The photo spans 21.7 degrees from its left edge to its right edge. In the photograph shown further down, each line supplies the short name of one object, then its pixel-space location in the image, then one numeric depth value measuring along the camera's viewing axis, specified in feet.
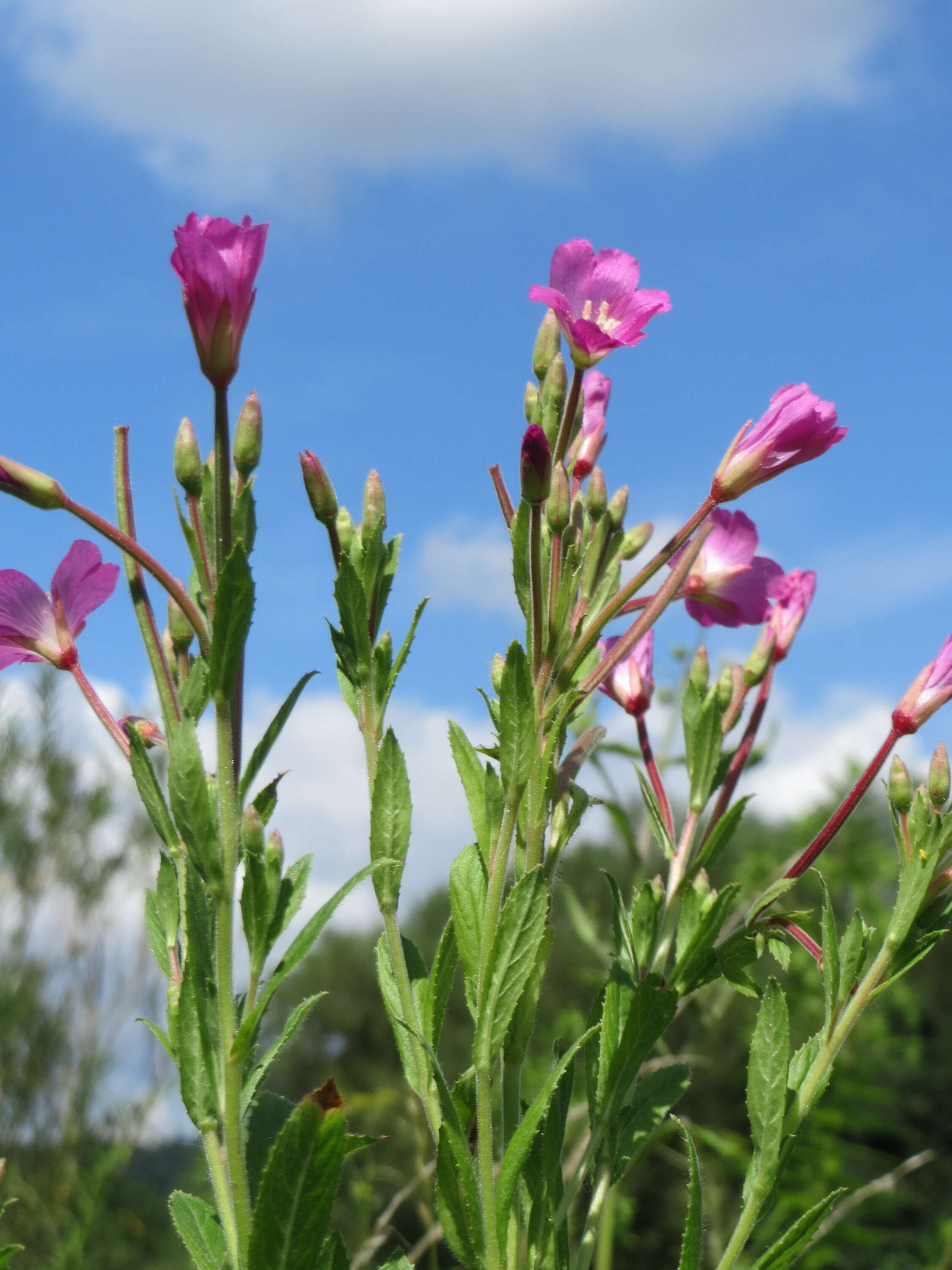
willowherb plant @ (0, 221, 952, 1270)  1.07
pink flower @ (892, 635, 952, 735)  1.20
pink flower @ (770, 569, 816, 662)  1.29
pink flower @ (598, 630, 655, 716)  1.28
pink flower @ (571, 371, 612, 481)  1.23
